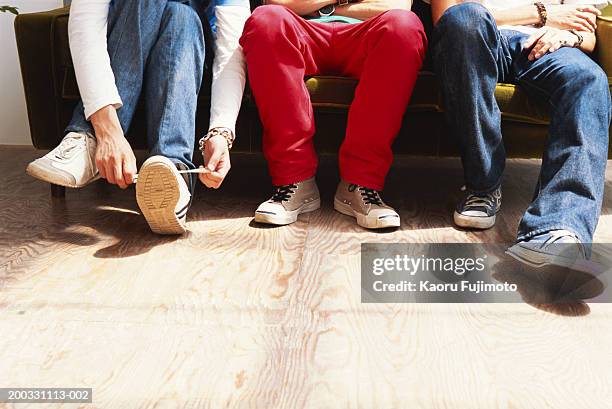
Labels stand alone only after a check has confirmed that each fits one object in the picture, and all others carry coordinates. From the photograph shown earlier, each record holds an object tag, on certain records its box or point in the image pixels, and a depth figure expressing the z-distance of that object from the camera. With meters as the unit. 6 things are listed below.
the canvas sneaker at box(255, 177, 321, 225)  2.00
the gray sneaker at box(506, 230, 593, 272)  1.56
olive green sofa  2.10
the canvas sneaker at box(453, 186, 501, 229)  2.00
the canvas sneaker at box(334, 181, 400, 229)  1.96
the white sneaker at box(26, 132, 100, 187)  1.81
